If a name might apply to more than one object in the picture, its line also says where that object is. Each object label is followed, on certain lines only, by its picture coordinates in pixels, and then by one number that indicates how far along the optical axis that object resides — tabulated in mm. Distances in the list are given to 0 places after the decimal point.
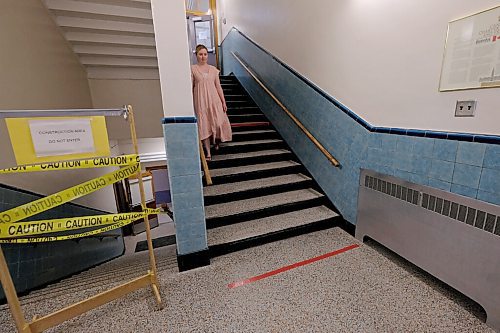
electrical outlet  1467
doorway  6539
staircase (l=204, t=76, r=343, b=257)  2365
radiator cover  1437
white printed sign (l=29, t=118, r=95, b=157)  1243
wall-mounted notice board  1338
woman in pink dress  2875
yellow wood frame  1205
